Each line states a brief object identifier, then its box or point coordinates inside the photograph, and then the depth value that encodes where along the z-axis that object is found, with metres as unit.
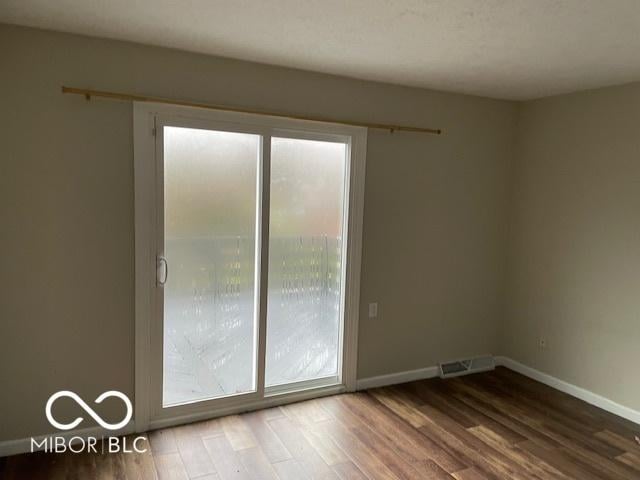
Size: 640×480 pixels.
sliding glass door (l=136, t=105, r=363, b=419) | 2.92
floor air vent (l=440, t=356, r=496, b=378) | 3.99
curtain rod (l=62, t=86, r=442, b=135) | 2.58
